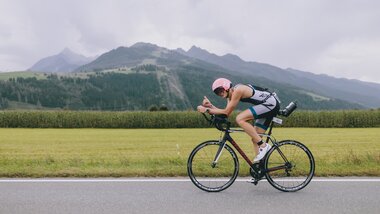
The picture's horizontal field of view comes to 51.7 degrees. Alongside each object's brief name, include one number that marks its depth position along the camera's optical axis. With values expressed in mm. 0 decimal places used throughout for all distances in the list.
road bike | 6777
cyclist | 6648
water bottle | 6703
